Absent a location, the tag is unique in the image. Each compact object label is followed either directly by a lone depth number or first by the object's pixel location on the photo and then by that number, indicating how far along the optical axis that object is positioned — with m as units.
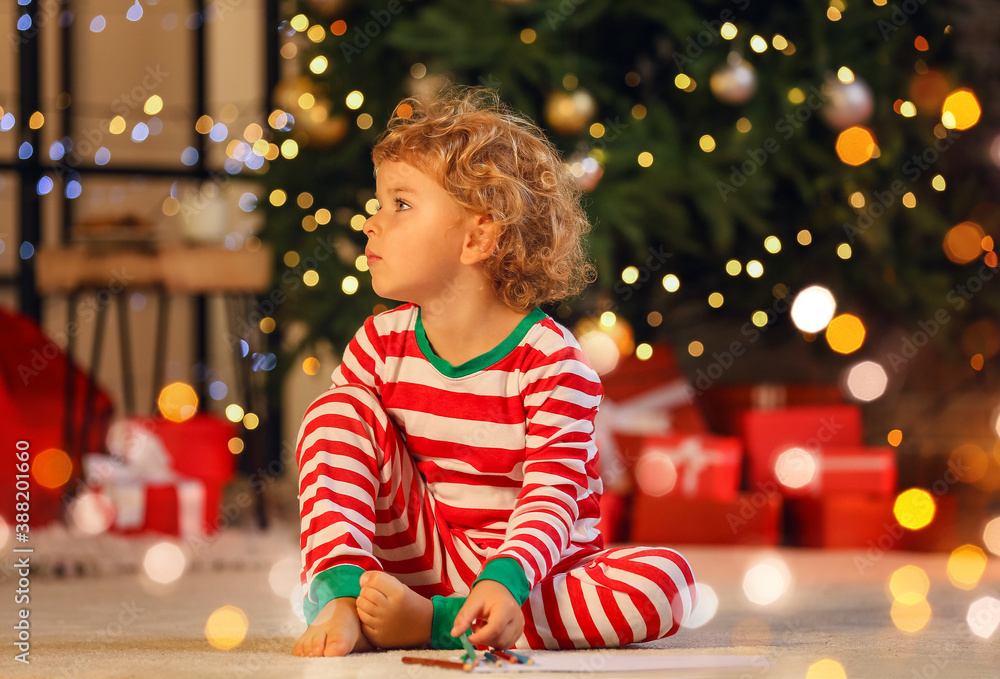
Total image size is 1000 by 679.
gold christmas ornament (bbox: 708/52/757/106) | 4.71
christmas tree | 4.72
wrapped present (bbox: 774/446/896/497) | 4.78
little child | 3.77
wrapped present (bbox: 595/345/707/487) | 4.83
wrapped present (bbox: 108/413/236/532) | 4.91
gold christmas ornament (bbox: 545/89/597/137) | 4.65
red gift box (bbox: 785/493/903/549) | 4.73
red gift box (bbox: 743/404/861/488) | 4.85
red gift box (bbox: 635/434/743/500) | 4.77
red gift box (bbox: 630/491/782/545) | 4.73
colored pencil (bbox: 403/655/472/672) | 3.35
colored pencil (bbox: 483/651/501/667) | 3.46
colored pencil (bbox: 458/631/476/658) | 3.39
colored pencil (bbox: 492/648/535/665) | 3.41
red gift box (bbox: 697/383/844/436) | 4.95
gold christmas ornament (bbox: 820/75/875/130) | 4.73
